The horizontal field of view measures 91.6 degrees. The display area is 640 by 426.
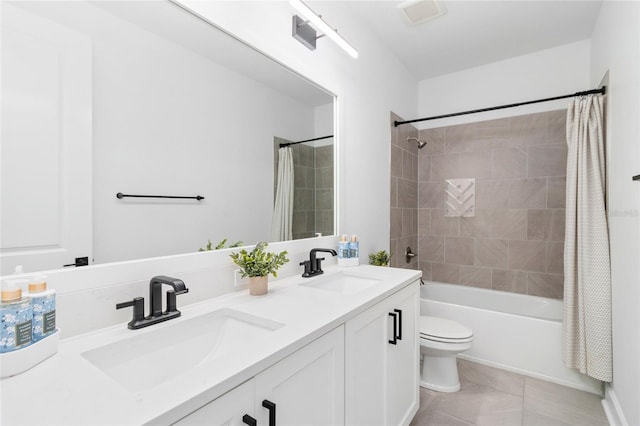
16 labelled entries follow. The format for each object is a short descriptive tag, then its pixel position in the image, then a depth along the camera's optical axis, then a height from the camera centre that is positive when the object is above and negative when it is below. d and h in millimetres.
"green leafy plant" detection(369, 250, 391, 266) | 2230 -339
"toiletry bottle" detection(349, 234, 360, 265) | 1854 -219
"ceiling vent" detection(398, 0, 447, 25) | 2070 +1393
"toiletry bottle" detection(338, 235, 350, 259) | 1844 -227
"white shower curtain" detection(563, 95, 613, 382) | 1954 -252
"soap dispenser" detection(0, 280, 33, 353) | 634 -224
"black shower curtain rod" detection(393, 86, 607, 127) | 2068 +808
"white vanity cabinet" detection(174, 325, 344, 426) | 644 -452
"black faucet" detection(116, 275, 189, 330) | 903 -280
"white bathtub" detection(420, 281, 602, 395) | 2209 -930
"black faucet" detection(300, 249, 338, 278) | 1611 -278
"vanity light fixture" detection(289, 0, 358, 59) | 1443 +933
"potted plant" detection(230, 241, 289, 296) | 1242 -225
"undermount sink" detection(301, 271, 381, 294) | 1577 -375
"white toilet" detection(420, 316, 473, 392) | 2055 -948
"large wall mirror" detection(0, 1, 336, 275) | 796 +259
